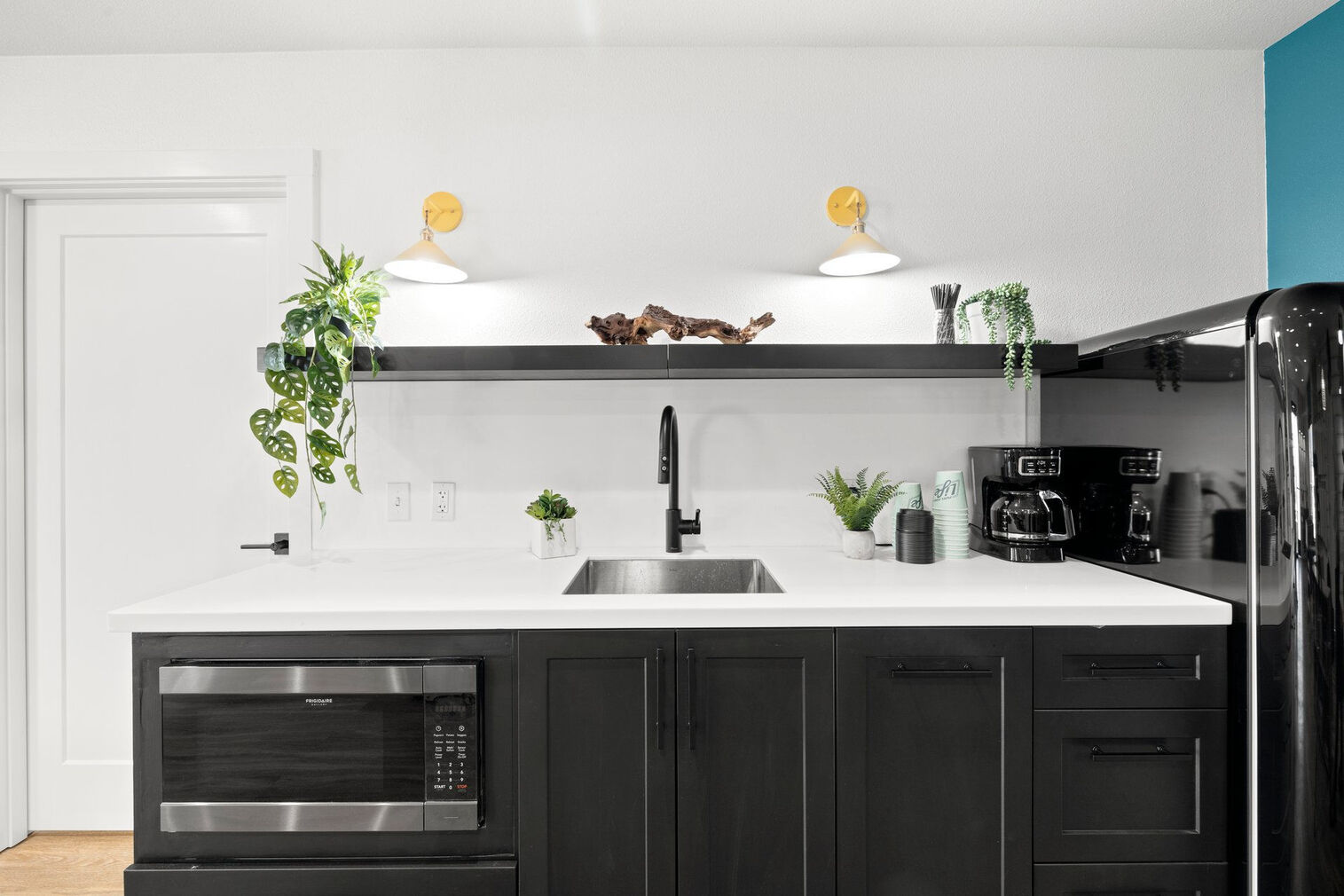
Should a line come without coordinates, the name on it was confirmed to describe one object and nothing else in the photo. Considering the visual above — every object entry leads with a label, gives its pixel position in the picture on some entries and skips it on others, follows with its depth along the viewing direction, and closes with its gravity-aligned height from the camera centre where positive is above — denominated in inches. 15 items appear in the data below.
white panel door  80.6 +4.1
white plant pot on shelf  77.9 +14.3
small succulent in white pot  72.6 -8.5
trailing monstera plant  64.0 +8.6
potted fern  69.9 -6.4
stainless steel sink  73.8 -14.3
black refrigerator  45.8 -7.0
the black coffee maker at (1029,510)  66.6 -6.4
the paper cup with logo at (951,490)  71.1 -4.5
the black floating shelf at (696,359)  65.8 +9.0
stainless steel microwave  50.9 -22.9
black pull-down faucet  69.8 -2.9
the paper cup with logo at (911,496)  73.2 -5.3
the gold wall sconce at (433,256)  73.3 +21.6
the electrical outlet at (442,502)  78.4 -6.1
